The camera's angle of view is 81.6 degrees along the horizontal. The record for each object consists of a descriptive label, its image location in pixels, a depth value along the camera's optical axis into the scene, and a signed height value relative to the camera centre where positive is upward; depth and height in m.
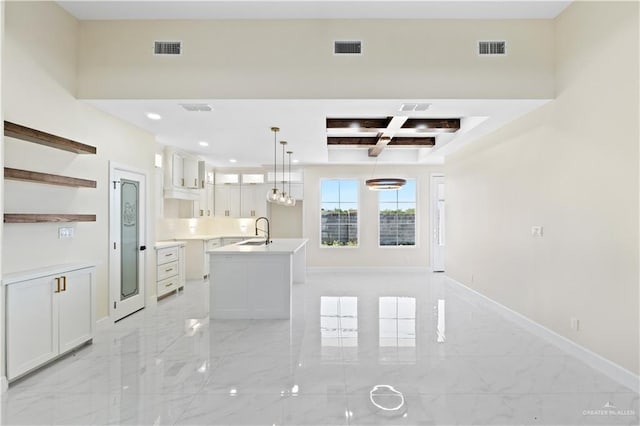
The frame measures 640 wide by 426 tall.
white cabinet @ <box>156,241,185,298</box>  5.86 -0.89
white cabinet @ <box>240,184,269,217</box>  9.09 +0.36
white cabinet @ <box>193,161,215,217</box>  7.81 +0.45
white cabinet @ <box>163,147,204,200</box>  6.80 +0.76
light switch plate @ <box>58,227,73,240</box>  3.80 -0.19
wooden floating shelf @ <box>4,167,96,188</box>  3.05 +0.33
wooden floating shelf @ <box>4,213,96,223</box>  3.11 -0.03
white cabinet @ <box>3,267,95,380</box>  2.94 -0.89
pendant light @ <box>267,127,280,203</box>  5.51 +0.36
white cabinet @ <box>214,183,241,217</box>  9.15 +0.36
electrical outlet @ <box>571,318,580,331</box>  3.65 -1.08
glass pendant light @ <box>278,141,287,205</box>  6.17 +0.28
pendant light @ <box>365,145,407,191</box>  6.43 +0.56
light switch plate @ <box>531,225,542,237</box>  4.28 -0.18
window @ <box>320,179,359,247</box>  9.08 +0.12
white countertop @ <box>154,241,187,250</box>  5.88 -0.50
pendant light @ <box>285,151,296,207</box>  6.56 +0.25
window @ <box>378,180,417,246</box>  9.05 -0.05
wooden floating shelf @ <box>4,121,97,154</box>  3.04 +0.69
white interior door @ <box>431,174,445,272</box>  8.91 -0.22
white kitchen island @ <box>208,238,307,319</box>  4.89 -0.92
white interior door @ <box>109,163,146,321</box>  4.71 -0.36
